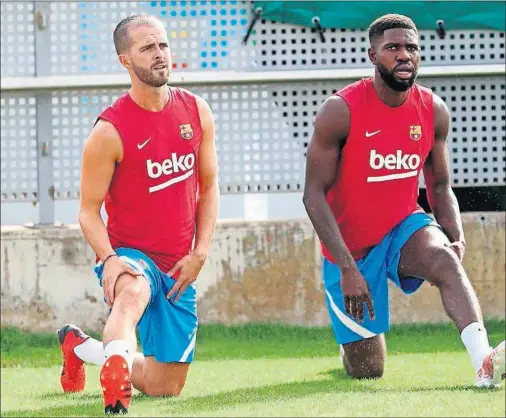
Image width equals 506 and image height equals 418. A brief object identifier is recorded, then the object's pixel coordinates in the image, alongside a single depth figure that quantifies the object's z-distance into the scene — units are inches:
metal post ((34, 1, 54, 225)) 833.5
